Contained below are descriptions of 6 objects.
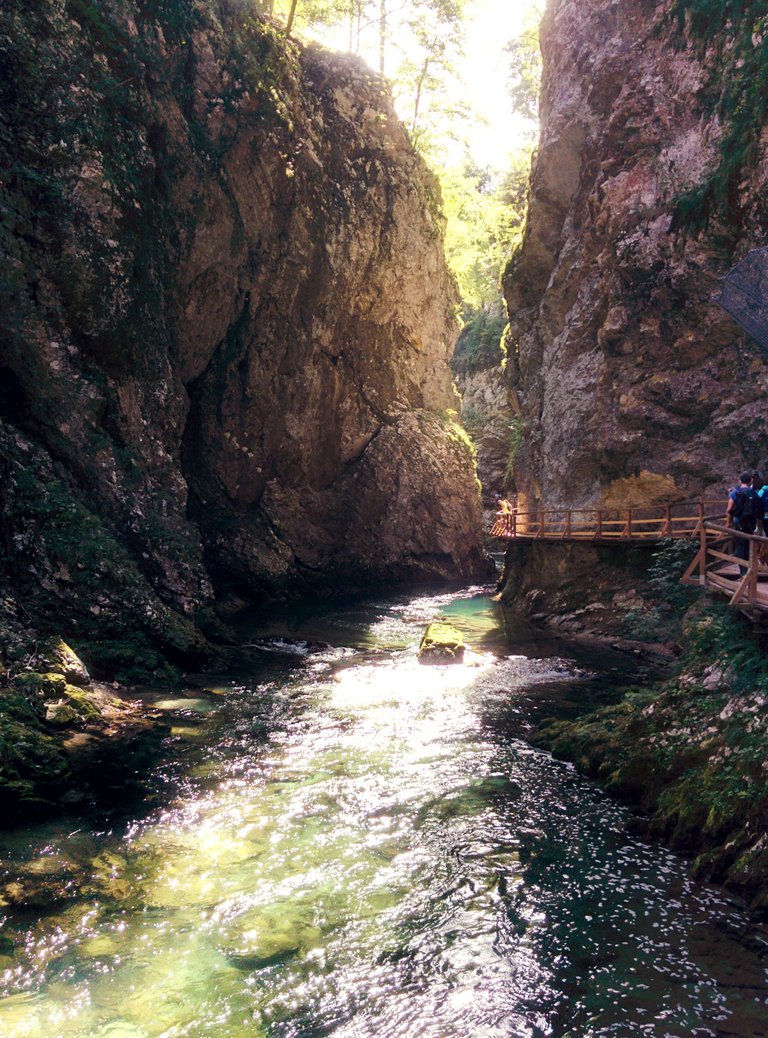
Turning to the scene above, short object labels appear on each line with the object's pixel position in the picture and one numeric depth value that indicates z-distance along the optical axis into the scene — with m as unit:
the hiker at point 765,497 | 13.97
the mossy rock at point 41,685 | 12.61
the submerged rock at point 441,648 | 19.11
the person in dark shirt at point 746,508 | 13.72
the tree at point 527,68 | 37.81
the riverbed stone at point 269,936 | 6.81
